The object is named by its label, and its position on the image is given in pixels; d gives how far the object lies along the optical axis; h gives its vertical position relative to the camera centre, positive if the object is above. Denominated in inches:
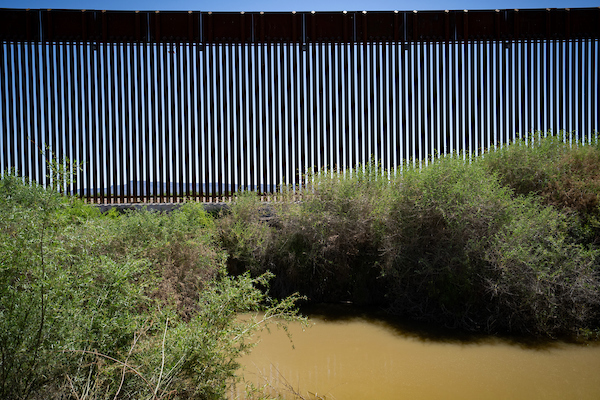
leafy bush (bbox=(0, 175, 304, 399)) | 65.1 -30.2
